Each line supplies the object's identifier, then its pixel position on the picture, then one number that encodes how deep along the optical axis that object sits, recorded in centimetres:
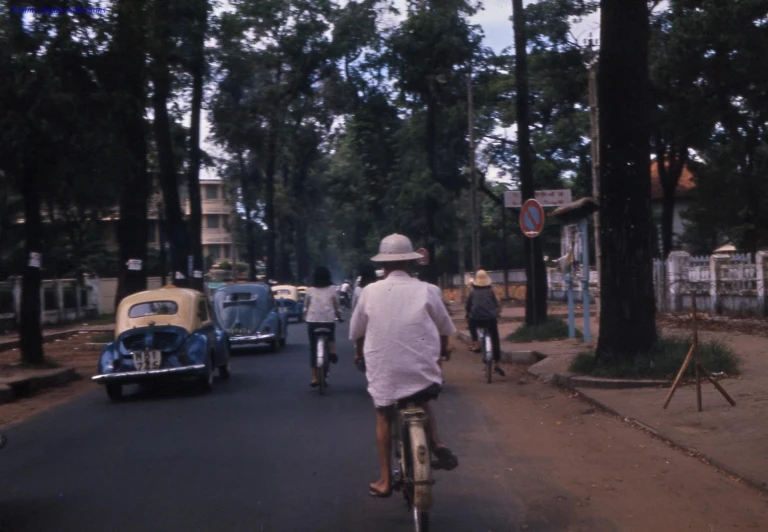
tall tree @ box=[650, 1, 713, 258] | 2941
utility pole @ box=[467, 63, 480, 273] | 3617
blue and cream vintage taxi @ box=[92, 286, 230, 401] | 1512
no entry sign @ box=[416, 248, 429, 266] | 4066
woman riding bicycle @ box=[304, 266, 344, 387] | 1506
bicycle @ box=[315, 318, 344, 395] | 1467
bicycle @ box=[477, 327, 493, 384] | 1617
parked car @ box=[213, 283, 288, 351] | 2462
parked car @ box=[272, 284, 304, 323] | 3957
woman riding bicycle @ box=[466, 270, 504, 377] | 1627
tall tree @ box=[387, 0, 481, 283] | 3934
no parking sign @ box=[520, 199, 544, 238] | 2106
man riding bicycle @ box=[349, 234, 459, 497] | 662
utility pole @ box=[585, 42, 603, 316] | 1992
